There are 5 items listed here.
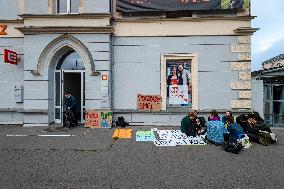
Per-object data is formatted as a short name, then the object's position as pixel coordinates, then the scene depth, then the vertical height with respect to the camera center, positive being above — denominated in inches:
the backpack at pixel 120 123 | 466.9 -53.9
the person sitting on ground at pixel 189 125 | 376.5 -46.2
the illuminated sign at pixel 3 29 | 502.3 +130.4
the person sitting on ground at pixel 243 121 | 376.0 -39.6
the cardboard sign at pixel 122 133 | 384.8 -62.7
